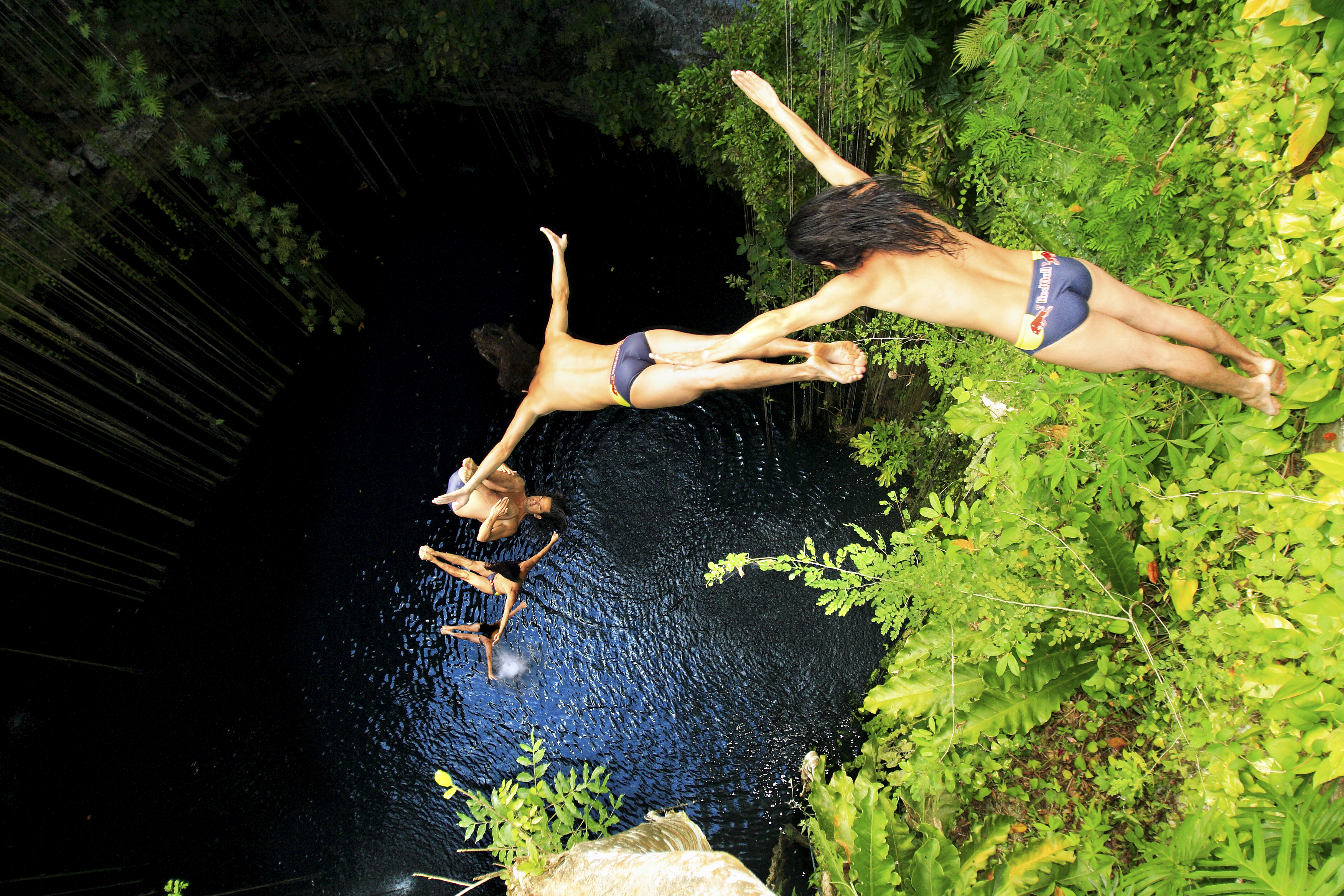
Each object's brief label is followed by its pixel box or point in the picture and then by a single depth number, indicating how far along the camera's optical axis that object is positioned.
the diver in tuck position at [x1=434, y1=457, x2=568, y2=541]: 4.09
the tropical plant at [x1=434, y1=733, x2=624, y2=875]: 3.25
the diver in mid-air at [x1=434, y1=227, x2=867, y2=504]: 2.43
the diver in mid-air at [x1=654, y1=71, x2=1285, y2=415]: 2.08
